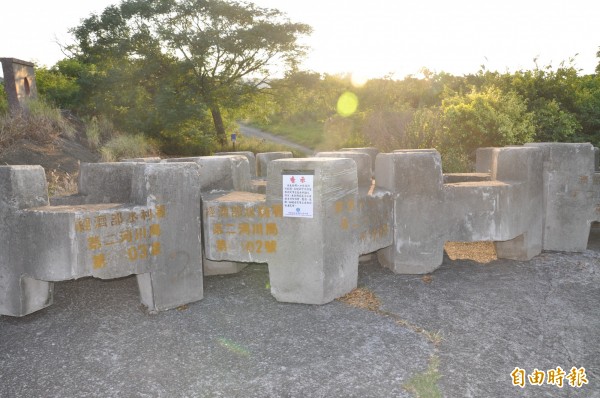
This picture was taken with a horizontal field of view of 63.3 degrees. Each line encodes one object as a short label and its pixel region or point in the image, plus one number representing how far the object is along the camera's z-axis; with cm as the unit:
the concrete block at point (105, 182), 604
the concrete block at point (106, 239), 477
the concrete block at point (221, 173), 630
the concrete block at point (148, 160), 655
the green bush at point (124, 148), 1336
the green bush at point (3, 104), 1440
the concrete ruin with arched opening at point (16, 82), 1402
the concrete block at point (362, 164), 703
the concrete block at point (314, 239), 523
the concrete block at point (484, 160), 909
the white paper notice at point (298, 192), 520
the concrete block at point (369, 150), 854
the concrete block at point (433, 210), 632
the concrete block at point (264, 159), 887
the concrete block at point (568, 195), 729
